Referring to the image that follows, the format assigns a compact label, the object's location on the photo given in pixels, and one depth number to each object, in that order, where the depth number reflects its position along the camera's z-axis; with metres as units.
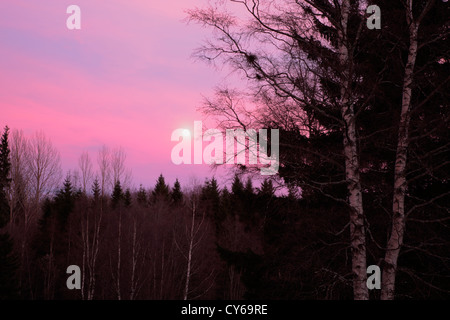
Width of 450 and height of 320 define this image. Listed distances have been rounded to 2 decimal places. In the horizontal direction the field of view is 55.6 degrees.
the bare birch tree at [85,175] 45.10
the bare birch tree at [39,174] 40.56
